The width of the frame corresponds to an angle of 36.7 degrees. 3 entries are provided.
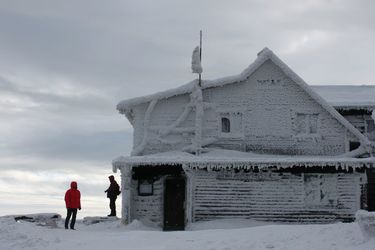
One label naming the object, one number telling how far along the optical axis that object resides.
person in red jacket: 18.95
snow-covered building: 23.31
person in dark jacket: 24.27
